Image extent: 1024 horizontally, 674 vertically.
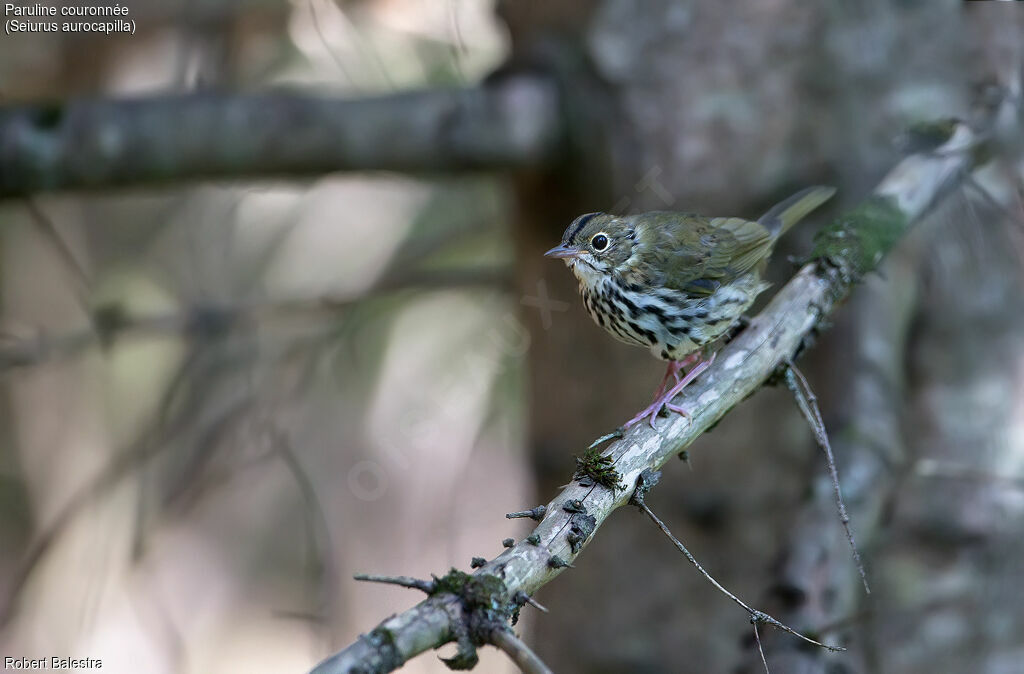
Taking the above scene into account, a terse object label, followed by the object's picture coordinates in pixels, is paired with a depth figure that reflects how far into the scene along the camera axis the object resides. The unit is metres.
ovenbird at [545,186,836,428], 7.05
